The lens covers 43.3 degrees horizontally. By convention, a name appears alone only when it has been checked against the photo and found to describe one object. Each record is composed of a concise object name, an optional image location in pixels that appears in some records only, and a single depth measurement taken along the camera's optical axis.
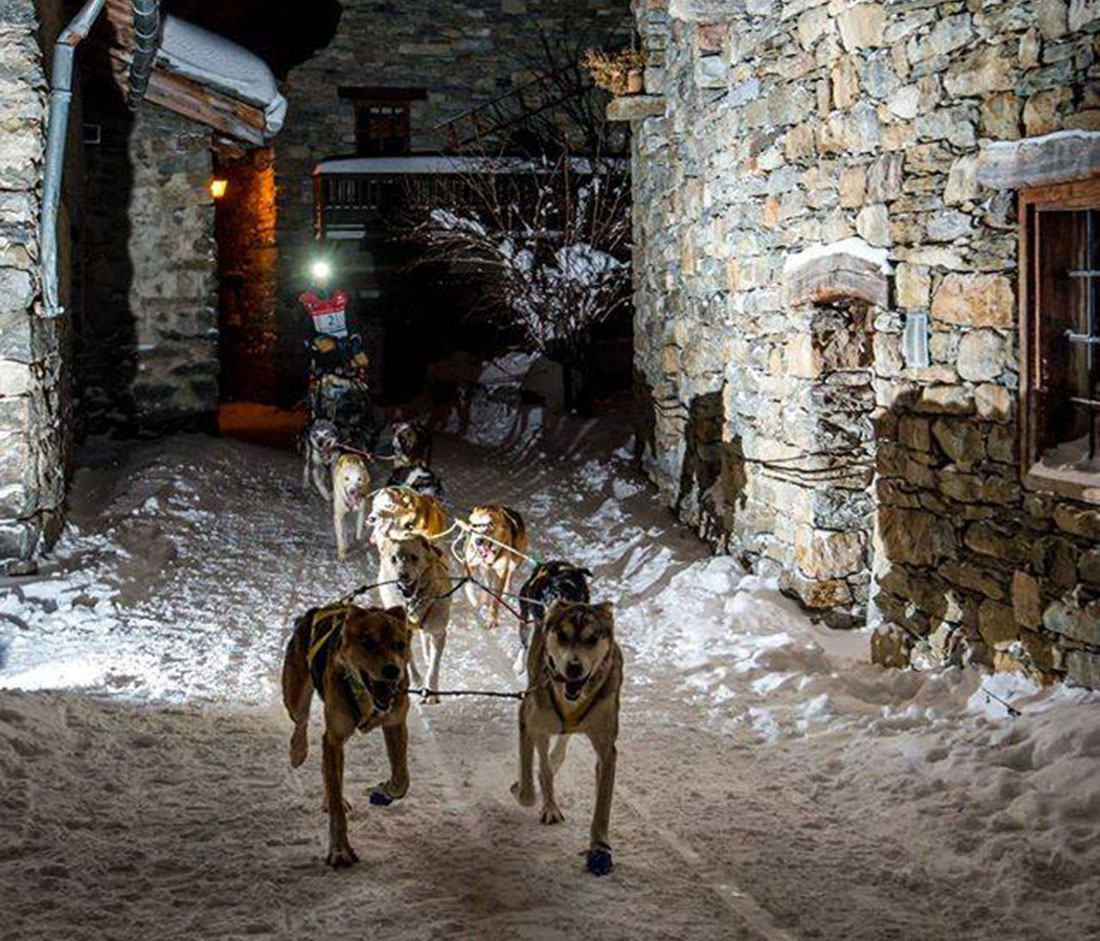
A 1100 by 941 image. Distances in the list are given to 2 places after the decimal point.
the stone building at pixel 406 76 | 26.95
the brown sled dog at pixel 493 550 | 9.93
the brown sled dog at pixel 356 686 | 5.75
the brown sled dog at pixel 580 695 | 5.66
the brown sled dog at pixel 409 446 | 13.84
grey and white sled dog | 14.61
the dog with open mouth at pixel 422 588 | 8.44
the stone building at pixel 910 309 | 6.95
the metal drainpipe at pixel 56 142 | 10.88
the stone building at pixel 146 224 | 15.70
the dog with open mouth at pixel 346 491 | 12.63
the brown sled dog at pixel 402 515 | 9.91
